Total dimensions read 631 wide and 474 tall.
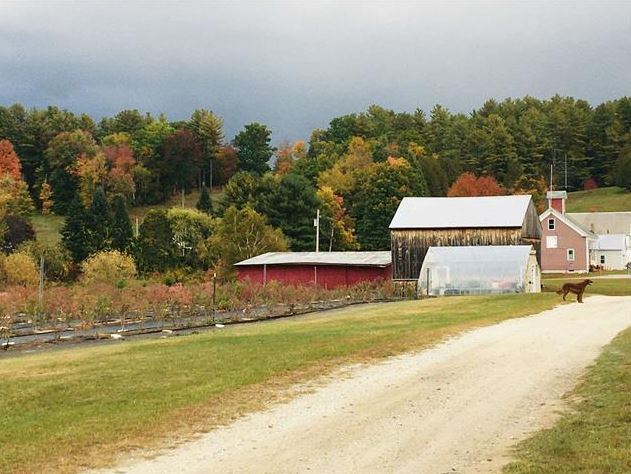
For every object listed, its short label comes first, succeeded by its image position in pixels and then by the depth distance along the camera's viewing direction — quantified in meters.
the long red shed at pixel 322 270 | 55.28
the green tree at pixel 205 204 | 94.43
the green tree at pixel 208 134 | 129.50
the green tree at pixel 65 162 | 109.00
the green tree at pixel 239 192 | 83.62
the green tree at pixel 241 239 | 62.03
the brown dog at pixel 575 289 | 35.44
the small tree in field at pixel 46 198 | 107.38
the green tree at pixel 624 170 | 124.31
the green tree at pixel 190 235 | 71.41
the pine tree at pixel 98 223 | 72.06
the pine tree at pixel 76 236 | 73.06
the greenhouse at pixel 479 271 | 47.03
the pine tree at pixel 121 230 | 71.62
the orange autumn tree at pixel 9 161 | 106.81
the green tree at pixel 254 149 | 131.62
